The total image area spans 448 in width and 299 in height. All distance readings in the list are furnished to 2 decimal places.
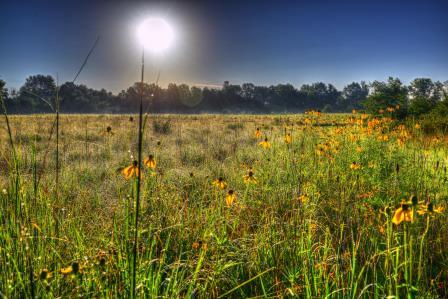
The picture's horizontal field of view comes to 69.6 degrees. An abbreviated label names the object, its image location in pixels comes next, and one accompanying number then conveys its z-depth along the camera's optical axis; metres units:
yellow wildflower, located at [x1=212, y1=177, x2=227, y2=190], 2.31
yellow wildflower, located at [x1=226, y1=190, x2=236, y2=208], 2.14
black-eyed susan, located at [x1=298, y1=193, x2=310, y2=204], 2.40
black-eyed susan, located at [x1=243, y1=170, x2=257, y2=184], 2.52
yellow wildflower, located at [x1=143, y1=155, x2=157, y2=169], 2.15
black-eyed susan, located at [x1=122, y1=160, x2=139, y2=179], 1.88
